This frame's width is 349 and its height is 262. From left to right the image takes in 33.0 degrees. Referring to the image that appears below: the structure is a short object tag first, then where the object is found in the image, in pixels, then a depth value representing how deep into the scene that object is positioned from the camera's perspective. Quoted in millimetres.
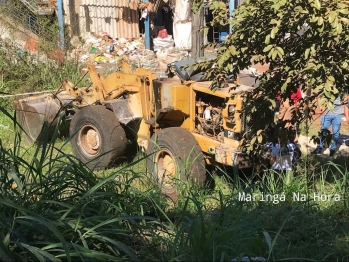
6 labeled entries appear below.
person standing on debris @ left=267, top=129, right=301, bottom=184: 6380
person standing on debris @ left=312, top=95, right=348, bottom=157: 9469
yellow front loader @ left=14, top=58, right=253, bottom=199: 7047
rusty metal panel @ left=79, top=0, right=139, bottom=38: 17844
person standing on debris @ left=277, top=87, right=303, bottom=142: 6094
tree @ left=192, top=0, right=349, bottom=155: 4734
